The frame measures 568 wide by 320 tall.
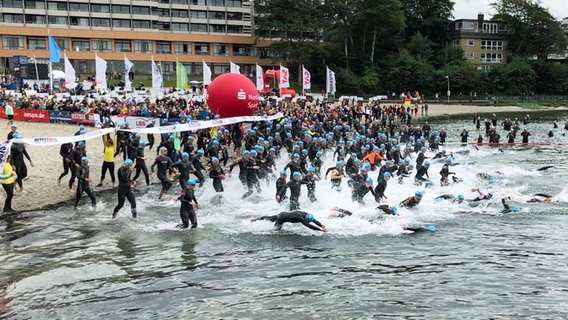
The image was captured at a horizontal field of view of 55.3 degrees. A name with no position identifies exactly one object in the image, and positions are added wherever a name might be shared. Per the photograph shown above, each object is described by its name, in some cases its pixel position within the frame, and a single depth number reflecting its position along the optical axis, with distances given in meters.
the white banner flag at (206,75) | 39.29
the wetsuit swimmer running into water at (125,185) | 16.30
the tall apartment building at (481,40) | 93.69
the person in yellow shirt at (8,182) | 16.34
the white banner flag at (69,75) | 37.53
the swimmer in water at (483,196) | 19.94
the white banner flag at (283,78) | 42.45
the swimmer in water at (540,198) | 20.59
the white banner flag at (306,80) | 43.22
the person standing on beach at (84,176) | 17.38
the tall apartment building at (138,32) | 79.93
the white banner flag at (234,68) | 39.87
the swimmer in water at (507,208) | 19.03
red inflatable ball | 29.45
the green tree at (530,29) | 88.75
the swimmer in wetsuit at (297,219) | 15.59
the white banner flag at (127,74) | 40.54
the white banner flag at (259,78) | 42.97
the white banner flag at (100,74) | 36.94
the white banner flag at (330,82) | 44.88
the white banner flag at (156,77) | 37.31
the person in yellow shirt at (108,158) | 19.61
